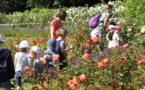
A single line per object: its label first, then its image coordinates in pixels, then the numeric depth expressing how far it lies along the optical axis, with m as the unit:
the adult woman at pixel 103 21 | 10.62
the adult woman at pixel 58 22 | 9.25
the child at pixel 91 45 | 8.43
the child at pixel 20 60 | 8.20
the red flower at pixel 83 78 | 6.02
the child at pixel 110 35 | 10.65
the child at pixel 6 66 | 7.40
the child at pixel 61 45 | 8.34
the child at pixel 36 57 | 7.73
